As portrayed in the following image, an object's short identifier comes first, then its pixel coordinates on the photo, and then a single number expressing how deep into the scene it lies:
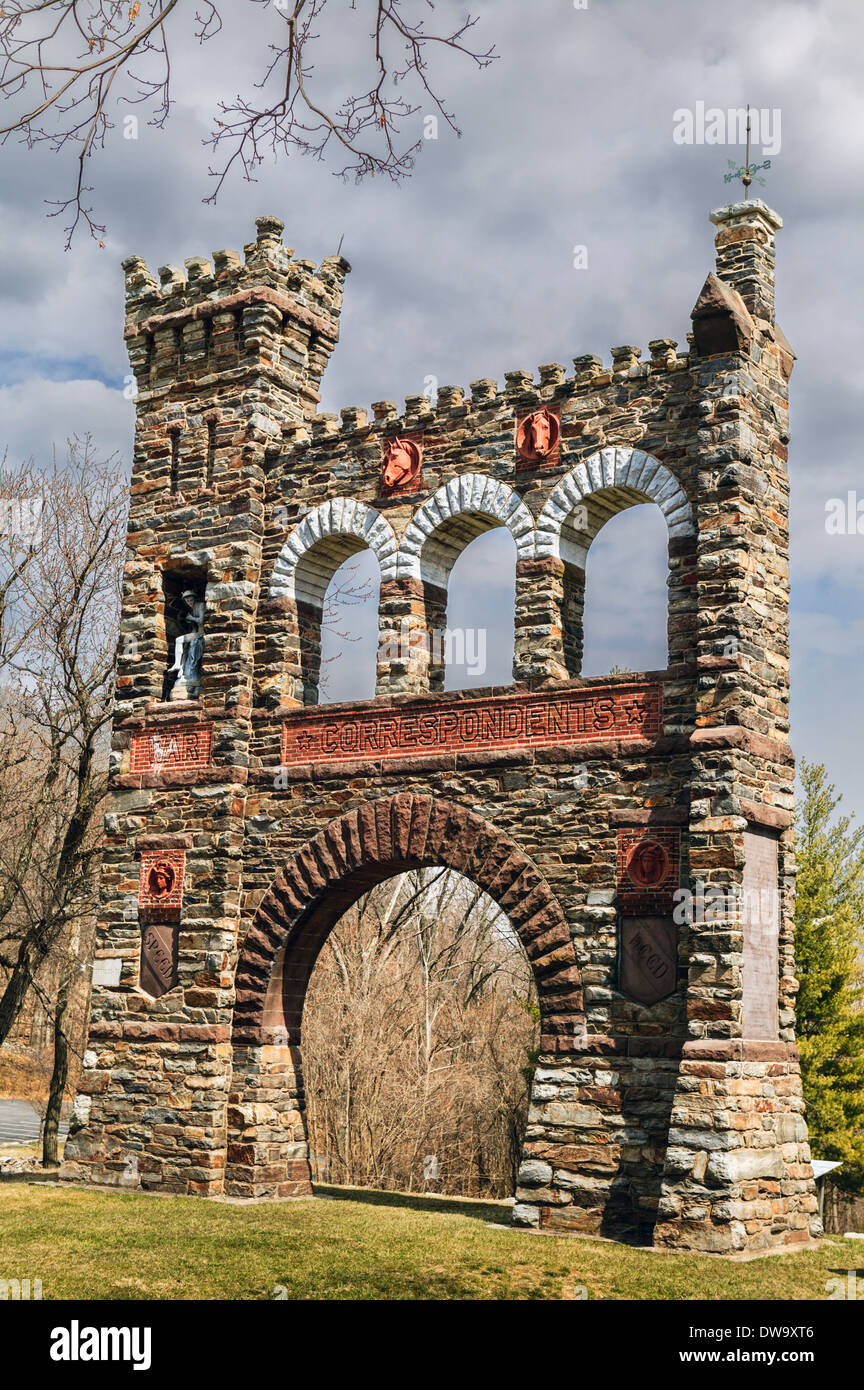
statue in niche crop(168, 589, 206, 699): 16.34
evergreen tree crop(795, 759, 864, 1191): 29.30
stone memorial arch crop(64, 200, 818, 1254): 12.33
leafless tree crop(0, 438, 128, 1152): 19.80
